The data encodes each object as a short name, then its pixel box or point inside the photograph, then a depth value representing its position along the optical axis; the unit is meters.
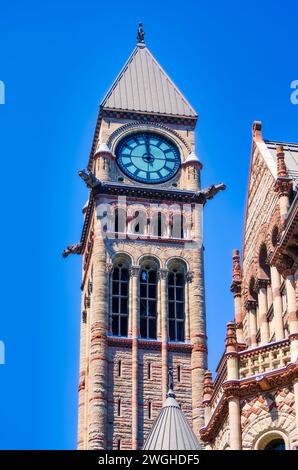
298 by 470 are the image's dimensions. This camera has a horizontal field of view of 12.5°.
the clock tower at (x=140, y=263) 84.69
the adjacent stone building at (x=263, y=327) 39.47
